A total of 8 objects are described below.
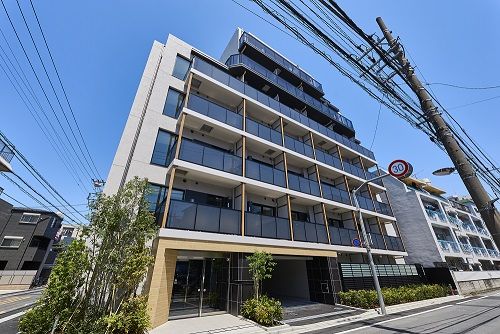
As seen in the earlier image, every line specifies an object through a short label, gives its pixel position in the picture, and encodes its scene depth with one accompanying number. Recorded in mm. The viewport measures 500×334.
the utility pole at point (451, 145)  3568
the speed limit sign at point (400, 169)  6595
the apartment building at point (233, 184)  10992
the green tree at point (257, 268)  10672
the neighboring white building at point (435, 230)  22766
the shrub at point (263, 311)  9383
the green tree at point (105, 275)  6887
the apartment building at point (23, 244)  26939
